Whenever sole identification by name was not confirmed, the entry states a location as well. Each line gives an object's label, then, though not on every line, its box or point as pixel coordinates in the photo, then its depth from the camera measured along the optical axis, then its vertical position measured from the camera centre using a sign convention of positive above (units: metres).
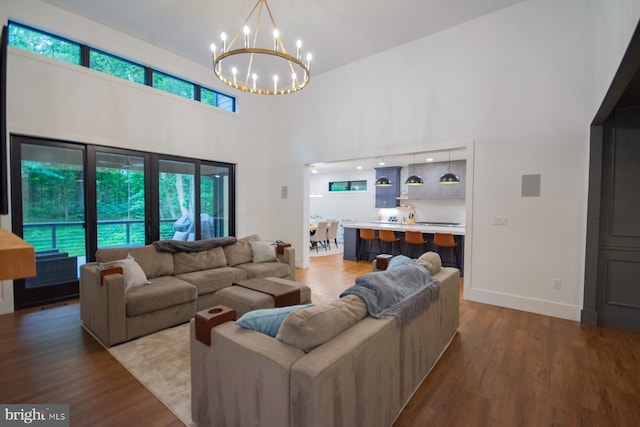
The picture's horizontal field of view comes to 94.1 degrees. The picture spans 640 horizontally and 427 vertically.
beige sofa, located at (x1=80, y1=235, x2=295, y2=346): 2.85 -0.92
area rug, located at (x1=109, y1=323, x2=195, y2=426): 2.12 -1.38
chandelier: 3.73 +2.72
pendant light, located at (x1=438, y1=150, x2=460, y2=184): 6.05 +0.55
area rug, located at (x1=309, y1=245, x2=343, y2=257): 8.18 -1.34
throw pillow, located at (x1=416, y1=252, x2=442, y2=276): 2.79 -0.55
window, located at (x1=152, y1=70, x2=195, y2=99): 5.21 +2.19
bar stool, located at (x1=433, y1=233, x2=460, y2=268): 5.57 -0.68
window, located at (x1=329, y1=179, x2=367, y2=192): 10.76 +0.74
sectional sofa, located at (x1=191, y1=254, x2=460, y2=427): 1.28 -0.84
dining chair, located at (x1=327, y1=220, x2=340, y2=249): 8.72 -0.73
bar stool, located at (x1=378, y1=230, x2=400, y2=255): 6.48 -0.70
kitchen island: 5.86 -0.69
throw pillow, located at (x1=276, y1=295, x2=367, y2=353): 1.43 -0.61
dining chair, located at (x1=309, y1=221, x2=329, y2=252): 8.23 -0.78
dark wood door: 3.33 -0.23
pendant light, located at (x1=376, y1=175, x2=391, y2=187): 7.76 +0.62
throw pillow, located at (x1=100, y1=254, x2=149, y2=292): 3.11 -0.73
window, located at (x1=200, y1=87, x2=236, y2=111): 5.98 +2.20
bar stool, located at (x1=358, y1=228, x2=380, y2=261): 6.79 -0.80
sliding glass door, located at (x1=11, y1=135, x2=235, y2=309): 3.93 +0.01
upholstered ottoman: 2.94 -0.96
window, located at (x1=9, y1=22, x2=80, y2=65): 3.81 +2.16
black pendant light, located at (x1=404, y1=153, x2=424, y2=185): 6.71 +0.56
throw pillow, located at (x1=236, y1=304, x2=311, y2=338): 1.63 -0.65
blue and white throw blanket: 1.86 -0.60
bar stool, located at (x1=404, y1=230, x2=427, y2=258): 6.00 -0.73
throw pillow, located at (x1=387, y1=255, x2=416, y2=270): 2.65 -0.51
